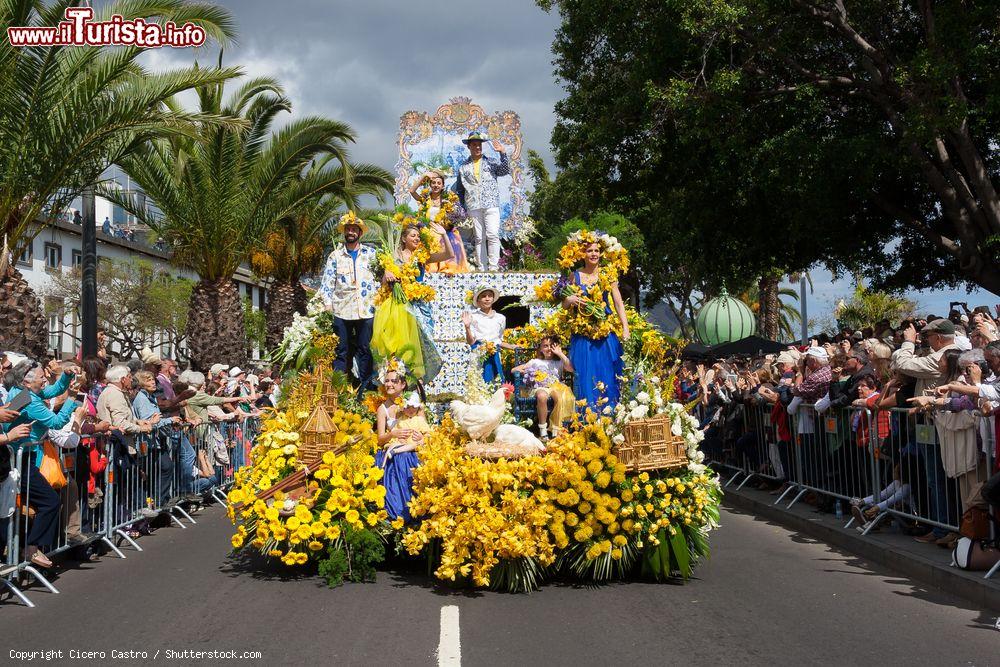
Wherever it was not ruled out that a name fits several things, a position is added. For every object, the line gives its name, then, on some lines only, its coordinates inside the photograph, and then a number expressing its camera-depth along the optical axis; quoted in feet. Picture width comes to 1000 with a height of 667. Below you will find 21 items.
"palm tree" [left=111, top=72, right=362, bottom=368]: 66.90
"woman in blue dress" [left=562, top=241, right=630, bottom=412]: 31.65
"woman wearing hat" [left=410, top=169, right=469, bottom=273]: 46.42
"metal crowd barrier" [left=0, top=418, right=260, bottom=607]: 27.25
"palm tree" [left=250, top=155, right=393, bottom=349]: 93.04
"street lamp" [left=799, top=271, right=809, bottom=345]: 117.07
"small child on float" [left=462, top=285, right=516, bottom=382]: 36.32
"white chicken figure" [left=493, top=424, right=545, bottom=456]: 27.25
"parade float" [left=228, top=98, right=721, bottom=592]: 25.82
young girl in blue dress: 28.43
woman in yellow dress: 35.28
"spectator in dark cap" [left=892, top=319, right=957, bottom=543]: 30.45
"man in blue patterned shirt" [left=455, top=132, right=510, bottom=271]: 54.44
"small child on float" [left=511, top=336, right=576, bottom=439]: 31.12
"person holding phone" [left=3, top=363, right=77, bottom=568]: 27.14
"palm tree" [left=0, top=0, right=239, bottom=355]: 45.42
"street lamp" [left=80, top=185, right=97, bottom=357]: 48.41
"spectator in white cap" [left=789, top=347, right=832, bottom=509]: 40.73
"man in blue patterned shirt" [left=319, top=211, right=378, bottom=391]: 36.76
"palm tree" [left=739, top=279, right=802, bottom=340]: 195.11
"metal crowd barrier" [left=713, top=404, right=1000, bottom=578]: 29.96
